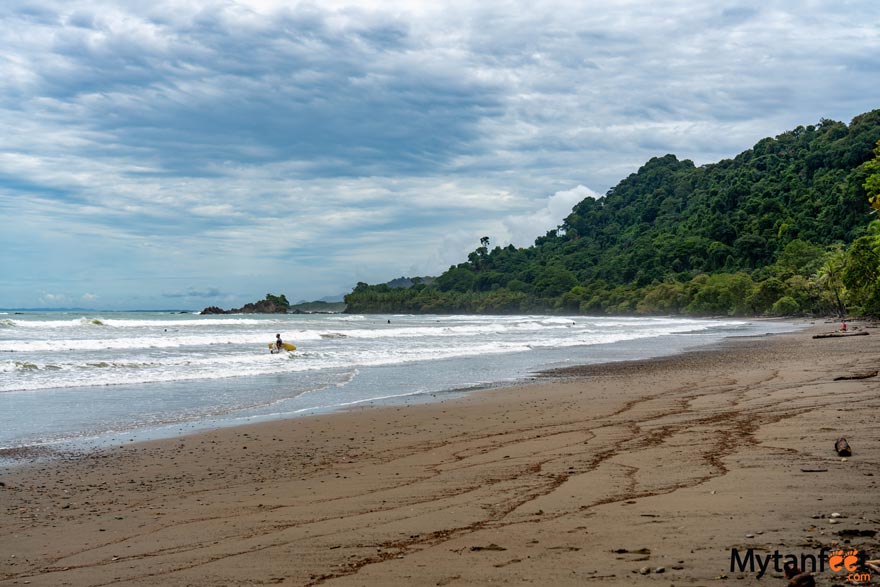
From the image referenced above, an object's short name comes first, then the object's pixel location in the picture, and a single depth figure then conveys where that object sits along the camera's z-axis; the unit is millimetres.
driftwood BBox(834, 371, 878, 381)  14855
